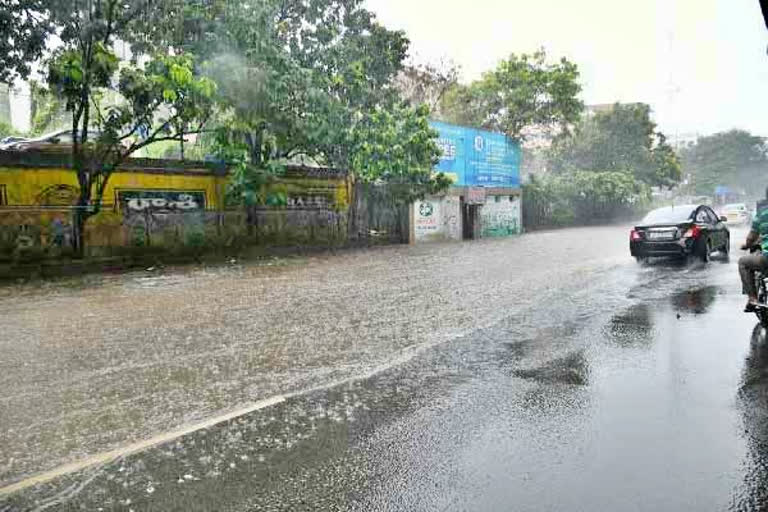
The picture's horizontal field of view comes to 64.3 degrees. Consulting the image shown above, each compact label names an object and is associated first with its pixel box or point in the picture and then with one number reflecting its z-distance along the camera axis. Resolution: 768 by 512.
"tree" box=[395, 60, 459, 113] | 33.05
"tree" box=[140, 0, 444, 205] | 17.44
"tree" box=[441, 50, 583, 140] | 34.22
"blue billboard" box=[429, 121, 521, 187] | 29.56
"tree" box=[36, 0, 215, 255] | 14.56
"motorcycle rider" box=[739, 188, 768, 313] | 7.28
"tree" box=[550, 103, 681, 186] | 49.09
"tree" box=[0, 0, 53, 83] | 15.55
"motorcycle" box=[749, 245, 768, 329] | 7.35
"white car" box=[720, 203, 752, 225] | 35.97
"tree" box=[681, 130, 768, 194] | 78.44
